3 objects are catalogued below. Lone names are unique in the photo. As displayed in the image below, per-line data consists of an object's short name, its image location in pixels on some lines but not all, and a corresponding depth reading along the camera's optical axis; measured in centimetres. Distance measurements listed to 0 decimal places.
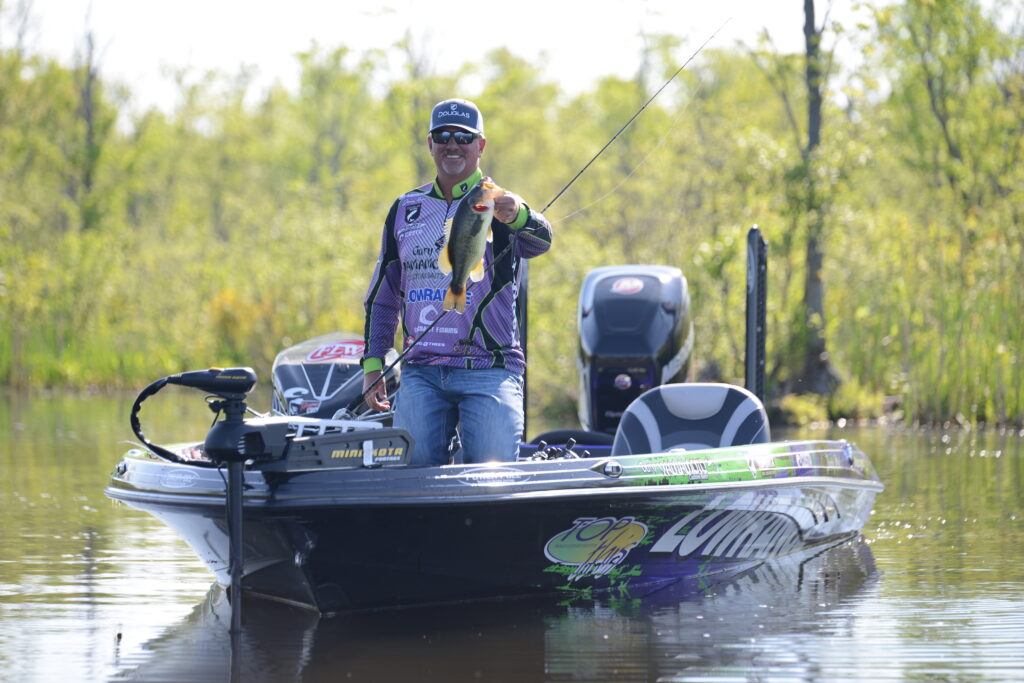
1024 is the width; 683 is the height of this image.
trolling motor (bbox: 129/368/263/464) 1132
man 1241
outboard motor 1853
